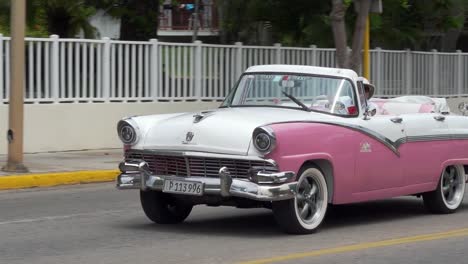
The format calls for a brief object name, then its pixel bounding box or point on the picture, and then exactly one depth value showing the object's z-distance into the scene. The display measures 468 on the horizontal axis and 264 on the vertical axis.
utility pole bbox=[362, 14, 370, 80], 21.25
